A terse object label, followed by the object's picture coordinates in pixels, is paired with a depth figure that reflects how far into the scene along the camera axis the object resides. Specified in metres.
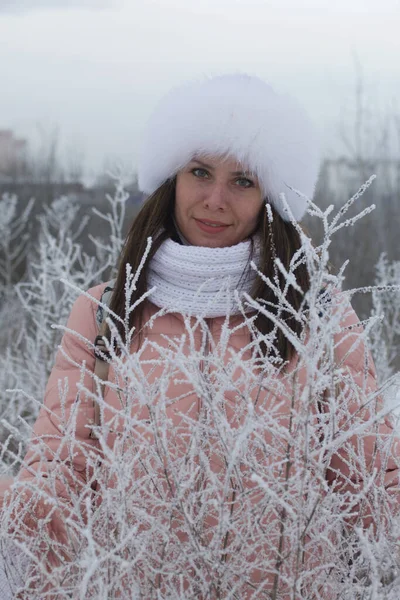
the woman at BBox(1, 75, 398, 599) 1.51
